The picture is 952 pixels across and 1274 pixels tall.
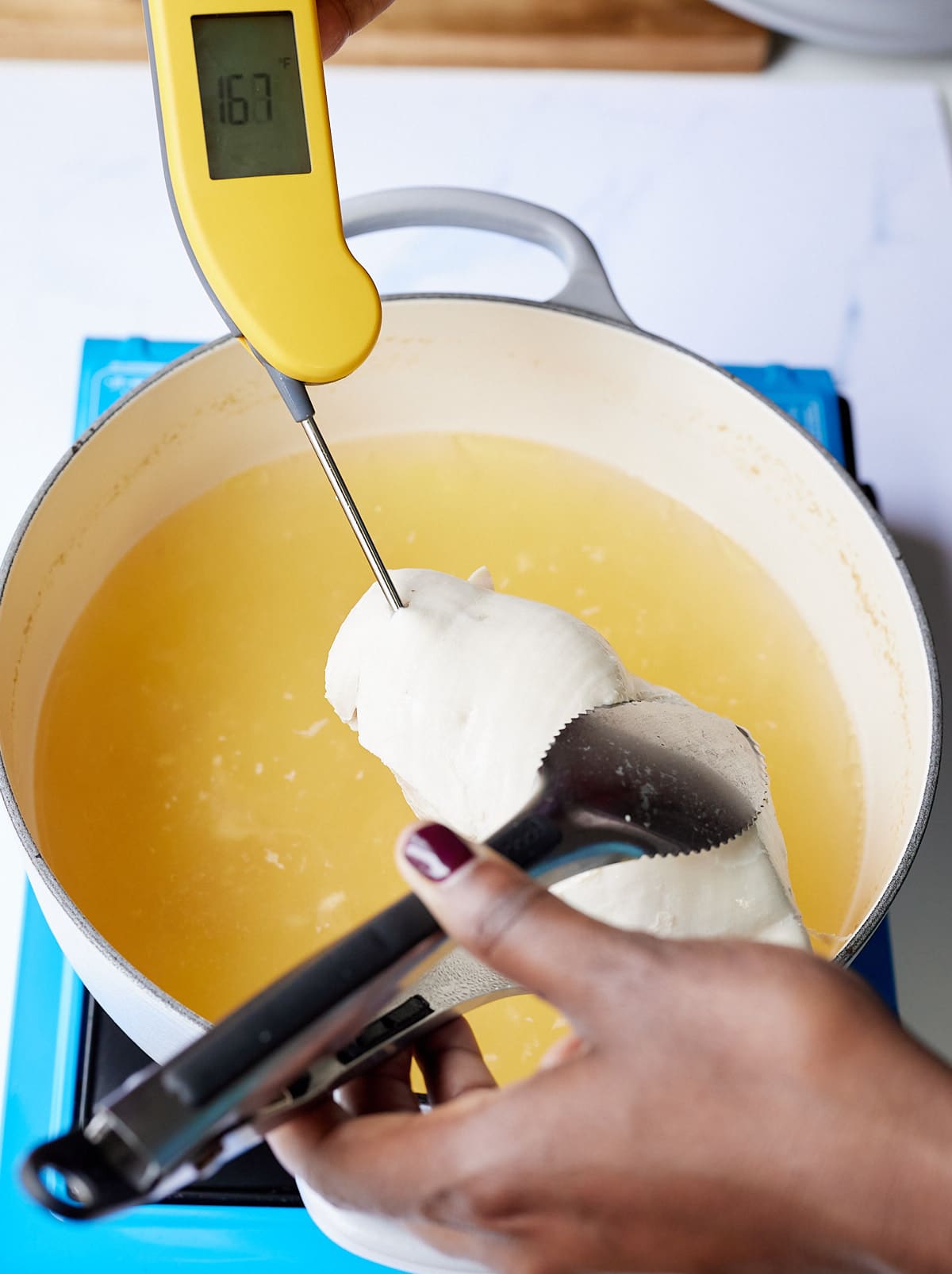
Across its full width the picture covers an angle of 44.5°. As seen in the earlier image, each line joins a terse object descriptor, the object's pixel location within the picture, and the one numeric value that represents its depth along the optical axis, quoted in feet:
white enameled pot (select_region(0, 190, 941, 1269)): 2.48
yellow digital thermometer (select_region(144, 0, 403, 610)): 1.92
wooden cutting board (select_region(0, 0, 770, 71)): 3.64
